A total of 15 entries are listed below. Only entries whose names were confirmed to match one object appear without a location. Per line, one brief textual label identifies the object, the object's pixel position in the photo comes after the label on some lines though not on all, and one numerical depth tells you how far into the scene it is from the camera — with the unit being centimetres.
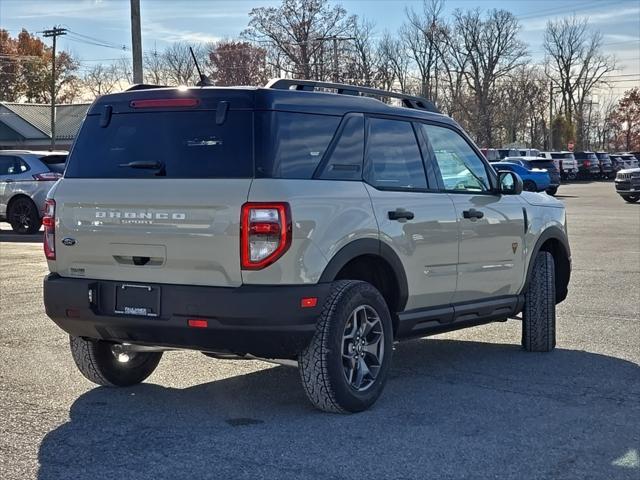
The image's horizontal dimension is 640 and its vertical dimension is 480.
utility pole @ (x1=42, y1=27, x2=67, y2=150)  6119
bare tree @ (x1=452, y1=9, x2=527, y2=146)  8056
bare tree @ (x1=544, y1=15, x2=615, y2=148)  9600
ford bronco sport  530
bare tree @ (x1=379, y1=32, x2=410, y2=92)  7538
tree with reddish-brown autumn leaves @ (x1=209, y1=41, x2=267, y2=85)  6281
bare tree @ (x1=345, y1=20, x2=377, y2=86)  6267
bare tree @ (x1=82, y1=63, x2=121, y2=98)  8450
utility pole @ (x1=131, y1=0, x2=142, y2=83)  2353
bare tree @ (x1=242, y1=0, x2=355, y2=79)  5941
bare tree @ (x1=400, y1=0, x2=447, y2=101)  7812
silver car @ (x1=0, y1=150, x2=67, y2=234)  1917
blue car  3603
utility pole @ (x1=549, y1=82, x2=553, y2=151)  9075
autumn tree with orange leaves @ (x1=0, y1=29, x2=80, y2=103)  8511
